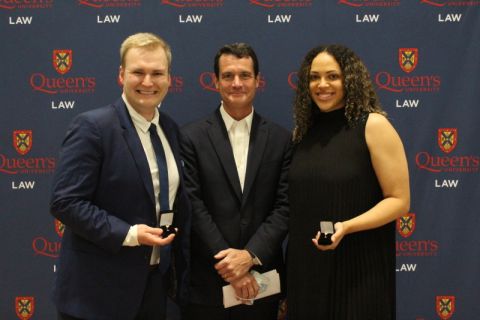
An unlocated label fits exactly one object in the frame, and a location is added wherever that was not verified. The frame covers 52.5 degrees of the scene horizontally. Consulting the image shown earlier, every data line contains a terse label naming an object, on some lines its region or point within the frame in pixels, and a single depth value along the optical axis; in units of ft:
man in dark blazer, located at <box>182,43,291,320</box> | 8.18
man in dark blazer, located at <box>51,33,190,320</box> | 6.41
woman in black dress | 7.39
